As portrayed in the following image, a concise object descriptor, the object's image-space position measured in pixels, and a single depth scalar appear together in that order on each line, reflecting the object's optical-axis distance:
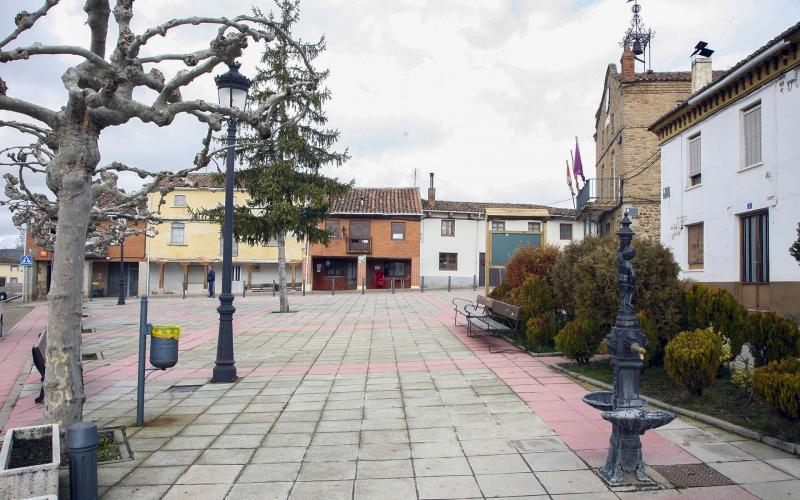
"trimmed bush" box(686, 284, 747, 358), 6.52
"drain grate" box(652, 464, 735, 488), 4.07
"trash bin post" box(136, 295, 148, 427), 5.93
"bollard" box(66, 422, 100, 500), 3.72
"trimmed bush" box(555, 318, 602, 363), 8.08
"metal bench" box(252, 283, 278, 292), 37.50
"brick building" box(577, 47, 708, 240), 23.66
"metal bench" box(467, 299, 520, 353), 10.48
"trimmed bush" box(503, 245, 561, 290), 11.41
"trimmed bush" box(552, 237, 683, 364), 7.33
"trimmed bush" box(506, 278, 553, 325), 10.38
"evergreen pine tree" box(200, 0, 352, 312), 19.64
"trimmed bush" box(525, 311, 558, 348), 9.84
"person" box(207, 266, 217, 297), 31.16
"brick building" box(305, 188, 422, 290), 39.94
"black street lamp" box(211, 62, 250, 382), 7.98
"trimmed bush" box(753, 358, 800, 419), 4.45
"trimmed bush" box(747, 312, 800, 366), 5.90
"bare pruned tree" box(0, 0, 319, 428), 4.56
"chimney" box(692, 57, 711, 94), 19.69
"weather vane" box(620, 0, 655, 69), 27.45
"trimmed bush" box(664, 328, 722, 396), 5.64
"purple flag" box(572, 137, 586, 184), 27.55
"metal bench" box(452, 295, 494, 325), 12.64
